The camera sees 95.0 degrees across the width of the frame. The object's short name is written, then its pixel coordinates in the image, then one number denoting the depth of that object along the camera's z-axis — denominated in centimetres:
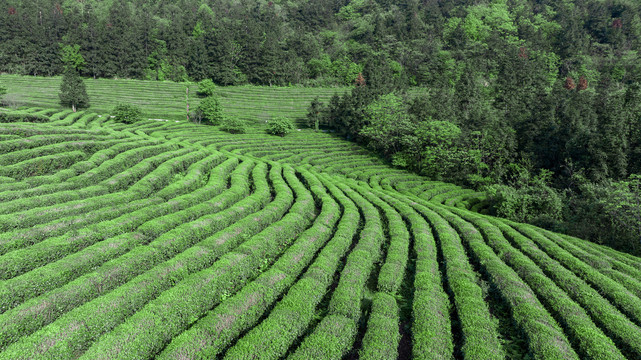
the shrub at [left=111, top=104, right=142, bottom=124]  6300
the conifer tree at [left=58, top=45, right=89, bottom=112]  7006
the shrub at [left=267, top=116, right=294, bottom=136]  6662
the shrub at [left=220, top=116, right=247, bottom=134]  6566
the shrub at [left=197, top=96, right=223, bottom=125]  7294
